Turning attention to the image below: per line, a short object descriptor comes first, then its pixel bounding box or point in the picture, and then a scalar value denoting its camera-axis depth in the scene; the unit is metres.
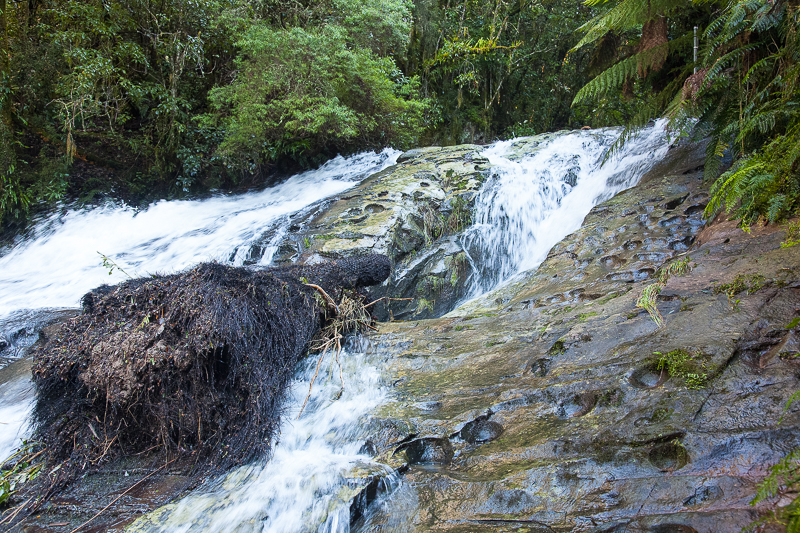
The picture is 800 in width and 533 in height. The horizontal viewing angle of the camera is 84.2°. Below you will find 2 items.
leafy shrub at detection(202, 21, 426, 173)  9.23
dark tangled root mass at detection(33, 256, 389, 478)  3.28
